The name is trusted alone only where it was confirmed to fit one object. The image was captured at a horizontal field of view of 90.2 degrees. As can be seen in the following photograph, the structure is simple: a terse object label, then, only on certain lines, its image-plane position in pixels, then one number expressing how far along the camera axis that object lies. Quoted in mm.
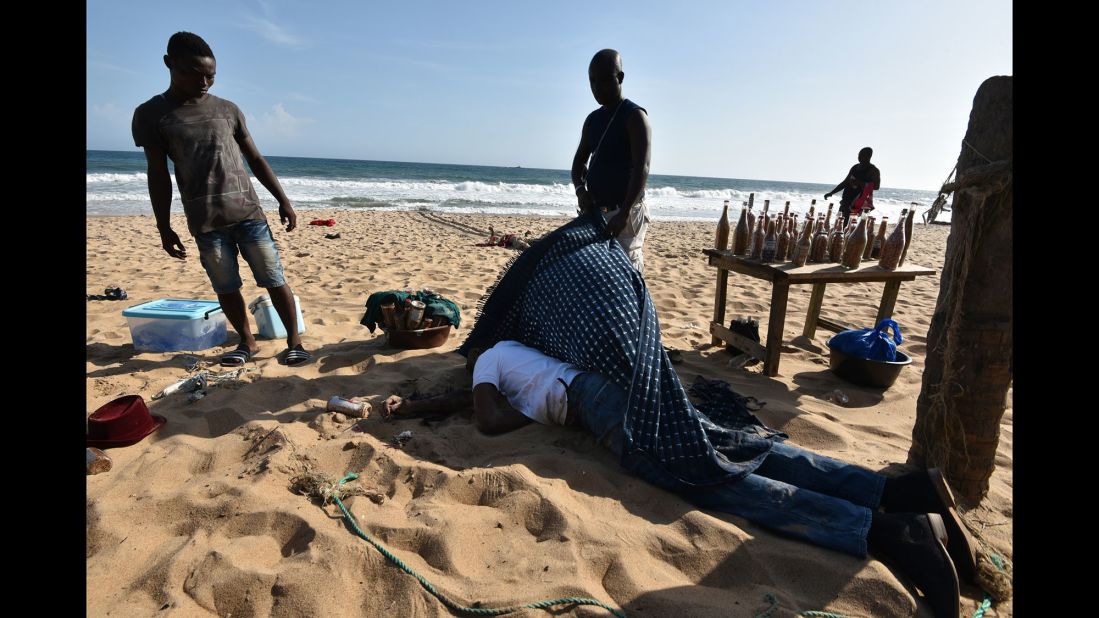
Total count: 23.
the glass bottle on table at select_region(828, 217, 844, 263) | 3854
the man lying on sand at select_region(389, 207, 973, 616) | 1830
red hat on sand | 2416
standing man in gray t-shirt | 3105
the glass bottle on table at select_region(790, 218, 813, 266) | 3613
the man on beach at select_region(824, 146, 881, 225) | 7102
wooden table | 3492
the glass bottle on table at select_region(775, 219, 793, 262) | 3873
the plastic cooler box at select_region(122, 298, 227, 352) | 3637
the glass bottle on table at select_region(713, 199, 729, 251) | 4160
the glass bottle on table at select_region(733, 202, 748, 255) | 3939
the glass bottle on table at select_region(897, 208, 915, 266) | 3654
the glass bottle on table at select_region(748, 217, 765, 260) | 3835
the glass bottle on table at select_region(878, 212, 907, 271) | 3631
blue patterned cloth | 2115
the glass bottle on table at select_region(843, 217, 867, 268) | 3584
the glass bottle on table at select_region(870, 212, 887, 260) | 3911
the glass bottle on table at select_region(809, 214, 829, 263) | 3811
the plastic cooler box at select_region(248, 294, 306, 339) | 4000
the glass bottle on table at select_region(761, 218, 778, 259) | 3740
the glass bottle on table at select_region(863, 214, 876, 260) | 3789
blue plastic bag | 3414
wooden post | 2004
